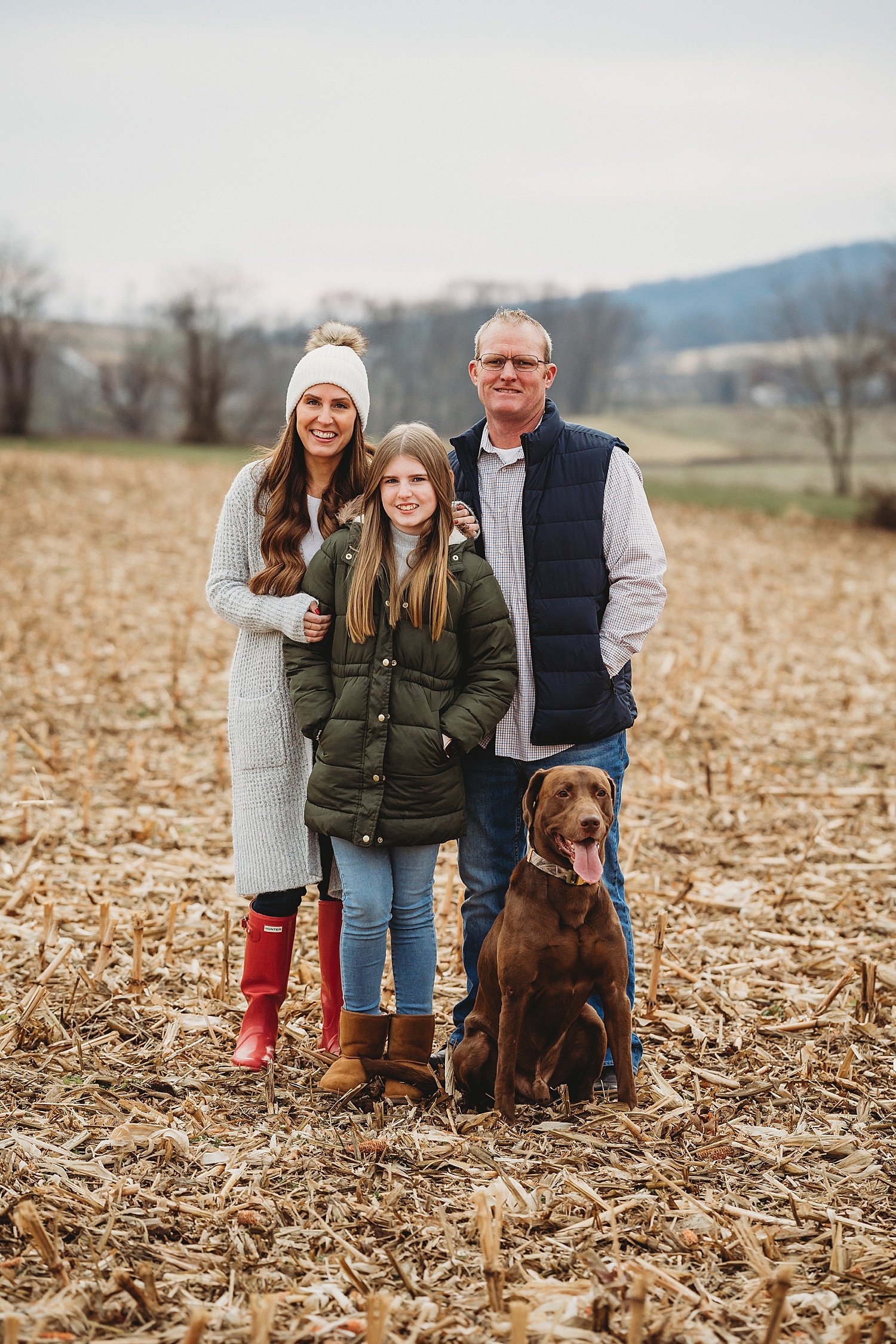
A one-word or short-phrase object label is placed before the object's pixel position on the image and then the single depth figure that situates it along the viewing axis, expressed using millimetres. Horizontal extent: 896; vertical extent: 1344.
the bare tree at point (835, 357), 44781
